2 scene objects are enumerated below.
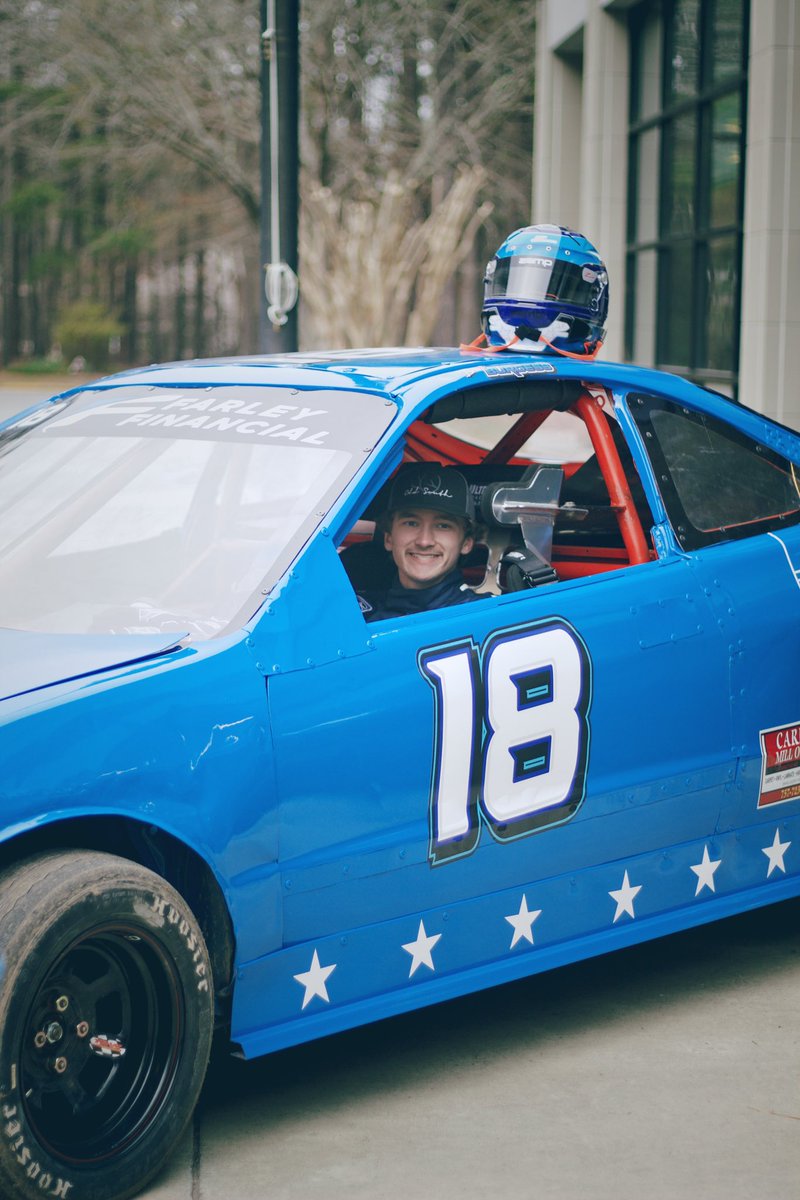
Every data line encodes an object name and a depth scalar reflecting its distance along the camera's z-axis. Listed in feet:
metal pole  29.73
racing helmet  16.01
